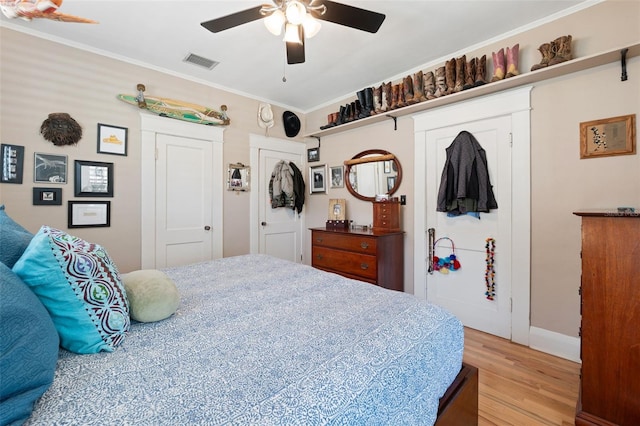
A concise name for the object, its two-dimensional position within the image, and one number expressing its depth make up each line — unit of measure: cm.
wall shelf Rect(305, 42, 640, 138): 183
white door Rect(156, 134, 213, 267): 295
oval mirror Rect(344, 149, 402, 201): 315
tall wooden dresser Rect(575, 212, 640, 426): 128
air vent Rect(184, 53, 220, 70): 270
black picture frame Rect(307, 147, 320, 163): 400
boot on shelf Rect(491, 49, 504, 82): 227
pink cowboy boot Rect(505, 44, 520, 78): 221
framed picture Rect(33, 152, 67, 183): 229
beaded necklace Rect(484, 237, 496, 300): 246
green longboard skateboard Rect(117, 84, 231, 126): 274
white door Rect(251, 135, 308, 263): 370
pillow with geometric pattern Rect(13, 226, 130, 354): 80
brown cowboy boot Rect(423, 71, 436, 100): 264
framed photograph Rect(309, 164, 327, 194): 390
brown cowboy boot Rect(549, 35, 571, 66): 198
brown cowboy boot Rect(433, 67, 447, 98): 257
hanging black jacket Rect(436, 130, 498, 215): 245
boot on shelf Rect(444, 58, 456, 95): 252
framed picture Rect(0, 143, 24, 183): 216
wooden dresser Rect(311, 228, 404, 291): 271
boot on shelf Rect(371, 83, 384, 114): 309
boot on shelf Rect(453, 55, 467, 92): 246
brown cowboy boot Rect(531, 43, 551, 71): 204
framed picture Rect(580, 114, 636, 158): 184
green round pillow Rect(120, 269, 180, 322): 109
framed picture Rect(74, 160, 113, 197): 247
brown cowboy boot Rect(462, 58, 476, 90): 240
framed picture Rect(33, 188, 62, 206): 229
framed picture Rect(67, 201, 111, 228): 246
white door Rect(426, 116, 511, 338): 239
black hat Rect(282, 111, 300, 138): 391
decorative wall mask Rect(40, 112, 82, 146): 232
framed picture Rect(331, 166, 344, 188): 368
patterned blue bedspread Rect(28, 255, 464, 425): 64
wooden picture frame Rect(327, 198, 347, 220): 353
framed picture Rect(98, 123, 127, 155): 258
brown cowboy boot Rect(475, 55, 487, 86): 234
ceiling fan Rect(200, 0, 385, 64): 158
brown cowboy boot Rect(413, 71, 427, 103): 273
